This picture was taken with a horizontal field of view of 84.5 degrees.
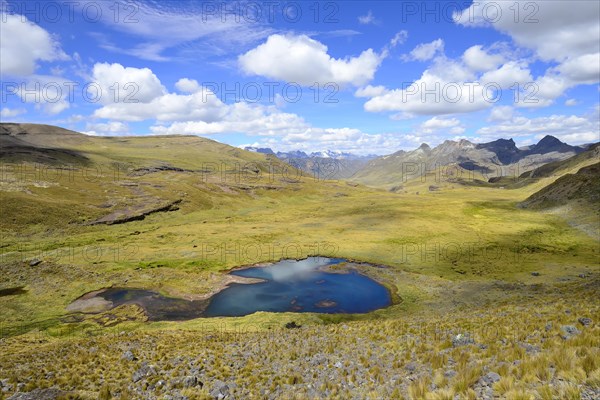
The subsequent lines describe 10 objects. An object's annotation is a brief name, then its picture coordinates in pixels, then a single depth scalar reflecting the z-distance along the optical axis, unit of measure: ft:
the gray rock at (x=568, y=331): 60.42
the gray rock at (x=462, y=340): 67.53
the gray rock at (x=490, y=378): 45.75
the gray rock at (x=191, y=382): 62.73
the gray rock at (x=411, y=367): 58.35
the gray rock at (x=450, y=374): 51.65
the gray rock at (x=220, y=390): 58.44
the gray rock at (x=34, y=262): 202.85
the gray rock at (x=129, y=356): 76.54
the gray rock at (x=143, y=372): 66.08
